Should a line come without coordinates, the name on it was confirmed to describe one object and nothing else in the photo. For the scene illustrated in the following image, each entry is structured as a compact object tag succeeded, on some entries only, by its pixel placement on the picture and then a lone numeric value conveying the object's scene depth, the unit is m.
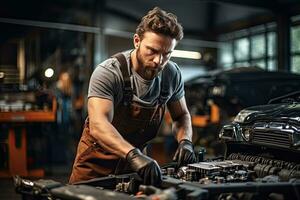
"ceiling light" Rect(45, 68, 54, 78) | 7.51
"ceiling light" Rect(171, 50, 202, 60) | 11.35
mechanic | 2.08
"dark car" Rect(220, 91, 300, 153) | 2.07
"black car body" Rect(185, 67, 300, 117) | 4.98
